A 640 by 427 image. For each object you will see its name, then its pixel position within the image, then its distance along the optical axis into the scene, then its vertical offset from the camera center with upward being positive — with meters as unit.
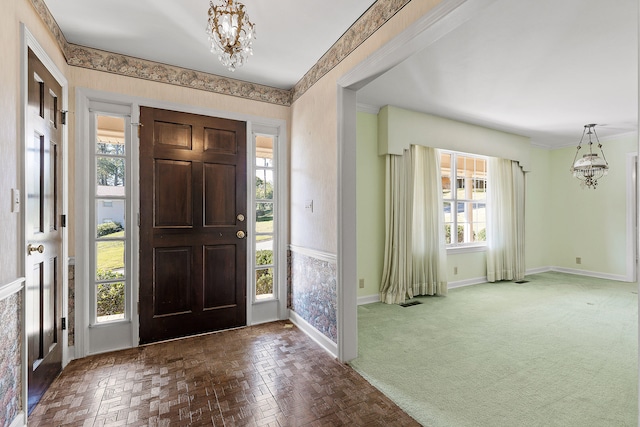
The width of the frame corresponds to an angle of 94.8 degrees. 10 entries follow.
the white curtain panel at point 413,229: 4.11 -0.20
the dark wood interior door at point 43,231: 1.85 -0.10
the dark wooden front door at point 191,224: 2.81 -0.08
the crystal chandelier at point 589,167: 4.53 +0.74
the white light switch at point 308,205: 2.98 +0.11
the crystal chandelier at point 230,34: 1.61 +1.01
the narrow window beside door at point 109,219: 2.69 -0.02
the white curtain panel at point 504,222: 5.28 -0.14
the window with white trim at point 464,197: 4.97 +0.30
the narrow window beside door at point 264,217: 3.38 -0.02
